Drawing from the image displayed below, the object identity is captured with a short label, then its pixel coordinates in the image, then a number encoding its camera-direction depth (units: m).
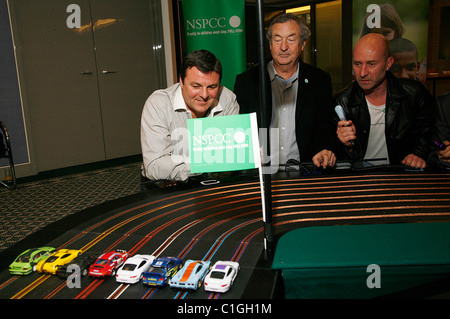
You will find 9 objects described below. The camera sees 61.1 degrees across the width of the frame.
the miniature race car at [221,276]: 0.85
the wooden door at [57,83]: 4.75
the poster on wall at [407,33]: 4.48
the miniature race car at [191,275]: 0.84
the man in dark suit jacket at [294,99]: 2.38
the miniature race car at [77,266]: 0.93
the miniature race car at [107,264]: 0.92
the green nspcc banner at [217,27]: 3.79
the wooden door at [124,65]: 5.47
